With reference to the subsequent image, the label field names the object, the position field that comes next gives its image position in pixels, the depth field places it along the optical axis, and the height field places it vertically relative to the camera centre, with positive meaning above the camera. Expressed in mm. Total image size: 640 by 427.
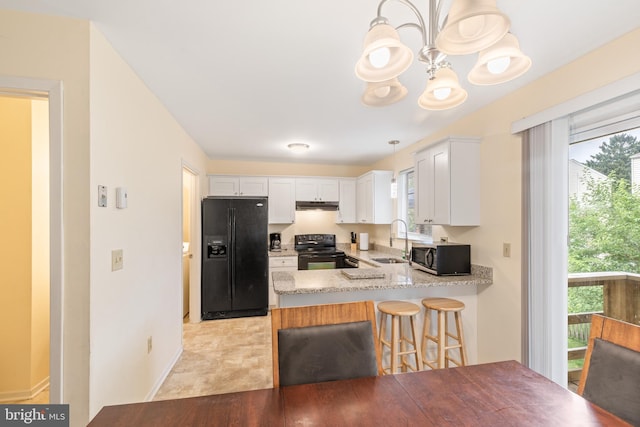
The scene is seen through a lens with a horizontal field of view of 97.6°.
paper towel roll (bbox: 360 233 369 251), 4859 -498
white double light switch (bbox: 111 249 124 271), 1672 -280
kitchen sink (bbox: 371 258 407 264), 3611 -637
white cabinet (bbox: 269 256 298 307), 4246 -791
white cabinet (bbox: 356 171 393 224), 4305 +236
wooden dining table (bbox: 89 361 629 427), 849 -638
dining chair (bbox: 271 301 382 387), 1146 -558
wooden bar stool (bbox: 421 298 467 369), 2172 -949
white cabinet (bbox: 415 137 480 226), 2529 +281
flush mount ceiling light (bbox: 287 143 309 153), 3738 +892
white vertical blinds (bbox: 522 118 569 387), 1928 -269
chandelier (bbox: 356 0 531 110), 826 +554
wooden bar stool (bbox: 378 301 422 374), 2090 -952
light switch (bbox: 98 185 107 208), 1539 +98
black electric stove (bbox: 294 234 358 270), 4355 -656
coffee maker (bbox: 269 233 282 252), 4700 -493
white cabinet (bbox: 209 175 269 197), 4441 +443
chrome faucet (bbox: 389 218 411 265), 3276 -375
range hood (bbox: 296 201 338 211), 4719 +114
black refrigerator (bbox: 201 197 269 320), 3871 -634
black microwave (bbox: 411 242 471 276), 2457 -424
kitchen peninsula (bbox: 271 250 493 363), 2096 -568
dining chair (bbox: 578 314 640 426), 937 -566
